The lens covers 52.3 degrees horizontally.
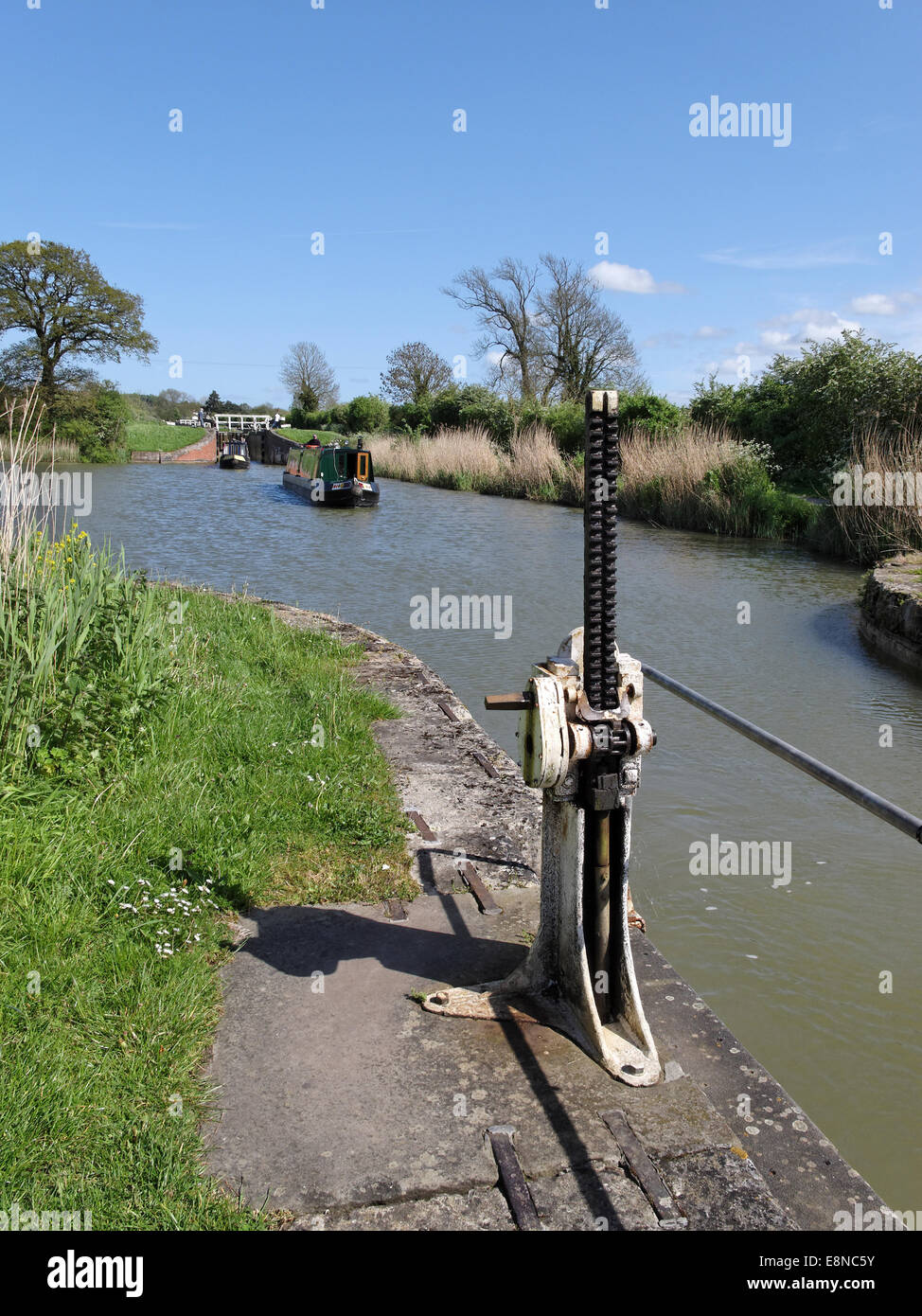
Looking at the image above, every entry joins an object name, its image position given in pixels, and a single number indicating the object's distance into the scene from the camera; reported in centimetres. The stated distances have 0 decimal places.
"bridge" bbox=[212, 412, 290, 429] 7988
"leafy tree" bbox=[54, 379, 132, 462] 5100
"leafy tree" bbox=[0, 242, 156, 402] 4144
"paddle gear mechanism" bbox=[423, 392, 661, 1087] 262
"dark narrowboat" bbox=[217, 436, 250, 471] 5761
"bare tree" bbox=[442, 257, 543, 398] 4906
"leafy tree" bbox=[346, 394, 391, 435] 6244
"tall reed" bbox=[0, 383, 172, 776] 441
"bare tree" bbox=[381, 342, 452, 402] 6153
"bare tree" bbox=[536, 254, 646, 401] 4659
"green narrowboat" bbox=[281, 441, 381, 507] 2981
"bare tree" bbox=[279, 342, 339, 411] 8156
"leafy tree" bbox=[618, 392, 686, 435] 2859
